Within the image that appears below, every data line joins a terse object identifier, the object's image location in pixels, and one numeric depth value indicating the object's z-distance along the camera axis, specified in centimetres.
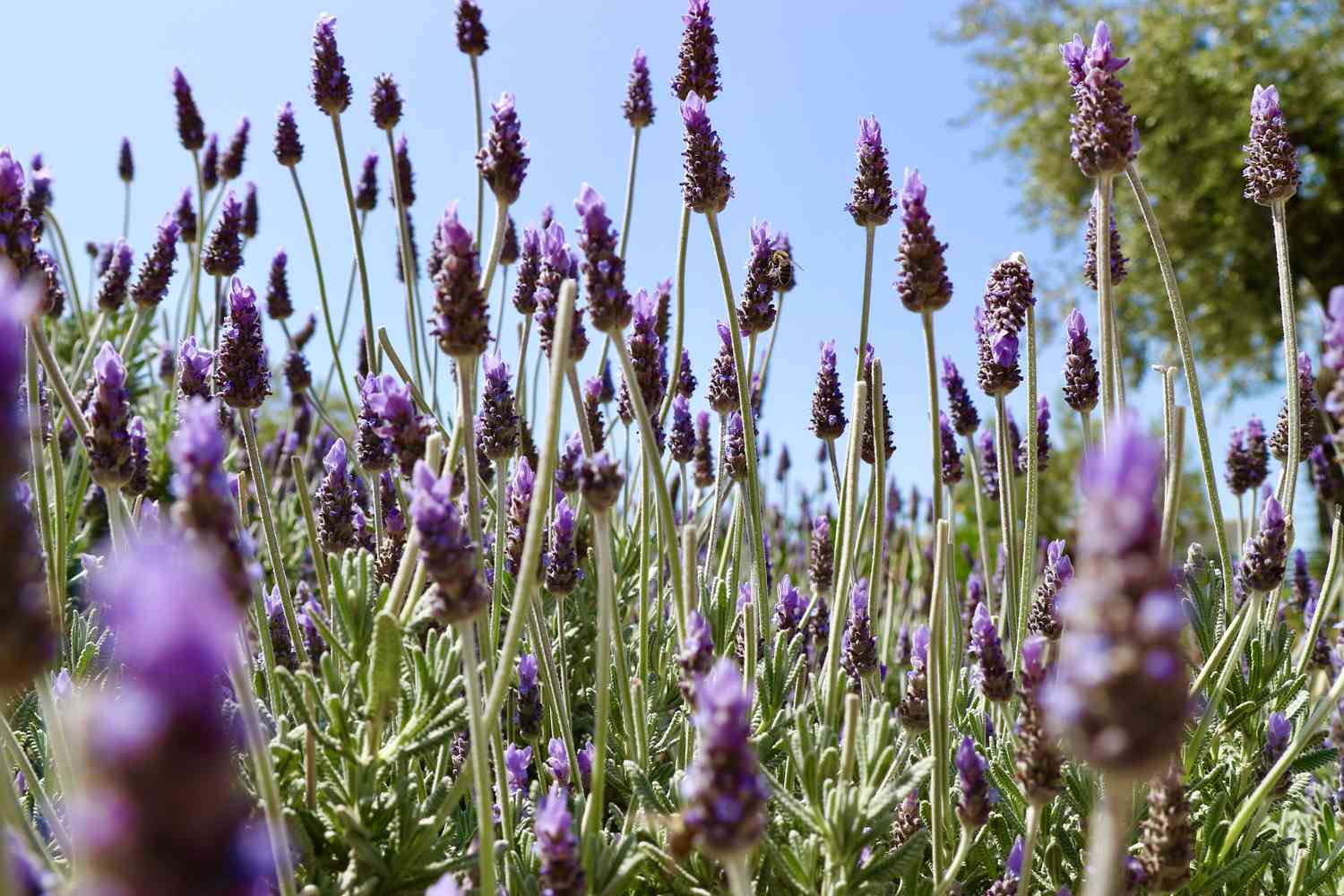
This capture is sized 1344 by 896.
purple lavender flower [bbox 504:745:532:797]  70
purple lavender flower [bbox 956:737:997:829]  63
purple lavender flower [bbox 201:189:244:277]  103
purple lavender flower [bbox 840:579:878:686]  75
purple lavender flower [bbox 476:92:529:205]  72
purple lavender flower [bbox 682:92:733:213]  76
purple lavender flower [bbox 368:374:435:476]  65
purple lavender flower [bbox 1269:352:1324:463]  84
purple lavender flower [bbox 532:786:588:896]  58
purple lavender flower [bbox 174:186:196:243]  130
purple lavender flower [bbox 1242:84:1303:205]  75
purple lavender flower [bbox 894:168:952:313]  66
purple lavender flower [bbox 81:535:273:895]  34
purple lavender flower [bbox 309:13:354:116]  91
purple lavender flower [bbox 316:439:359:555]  75
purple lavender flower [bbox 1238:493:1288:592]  71
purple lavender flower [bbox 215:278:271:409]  74
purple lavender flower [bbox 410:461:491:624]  57
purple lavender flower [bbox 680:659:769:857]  53
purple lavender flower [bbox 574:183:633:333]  64
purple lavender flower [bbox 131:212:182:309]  94
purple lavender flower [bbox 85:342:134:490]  63
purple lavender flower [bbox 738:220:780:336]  81
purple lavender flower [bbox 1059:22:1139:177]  67
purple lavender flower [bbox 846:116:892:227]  75
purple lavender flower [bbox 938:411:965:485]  89
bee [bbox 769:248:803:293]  83
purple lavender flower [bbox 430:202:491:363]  62
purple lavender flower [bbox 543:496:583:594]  73
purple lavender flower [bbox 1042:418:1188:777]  46
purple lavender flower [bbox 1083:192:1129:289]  73
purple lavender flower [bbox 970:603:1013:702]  67
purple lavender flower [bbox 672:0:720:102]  83
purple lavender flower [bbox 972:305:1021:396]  74
